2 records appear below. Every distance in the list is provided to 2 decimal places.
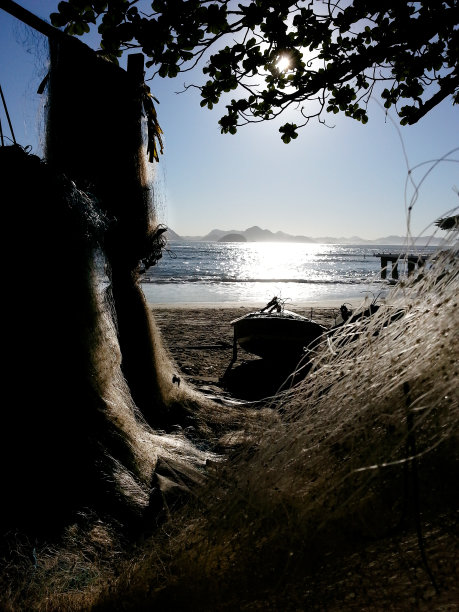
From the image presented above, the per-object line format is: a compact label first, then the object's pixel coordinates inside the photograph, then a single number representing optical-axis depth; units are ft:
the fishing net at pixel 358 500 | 4.12
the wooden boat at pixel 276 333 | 26.58
